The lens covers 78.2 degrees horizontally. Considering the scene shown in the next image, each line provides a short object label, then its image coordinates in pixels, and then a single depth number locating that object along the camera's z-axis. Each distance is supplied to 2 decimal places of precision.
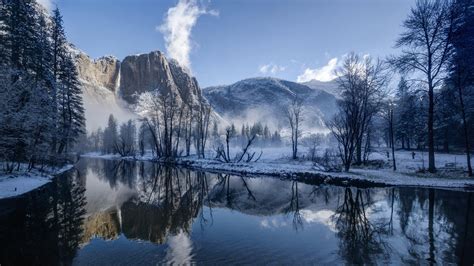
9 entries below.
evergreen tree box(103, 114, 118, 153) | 114.19
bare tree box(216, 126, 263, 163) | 41.71
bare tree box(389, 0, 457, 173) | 23.06
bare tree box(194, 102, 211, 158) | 54.95
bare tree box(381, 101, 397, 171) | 36.14
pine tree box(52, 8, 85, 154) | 38.14
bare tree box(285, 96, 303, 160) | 50.97
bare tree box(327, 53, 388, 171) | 33.38
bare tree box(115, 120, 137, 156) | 118.36
